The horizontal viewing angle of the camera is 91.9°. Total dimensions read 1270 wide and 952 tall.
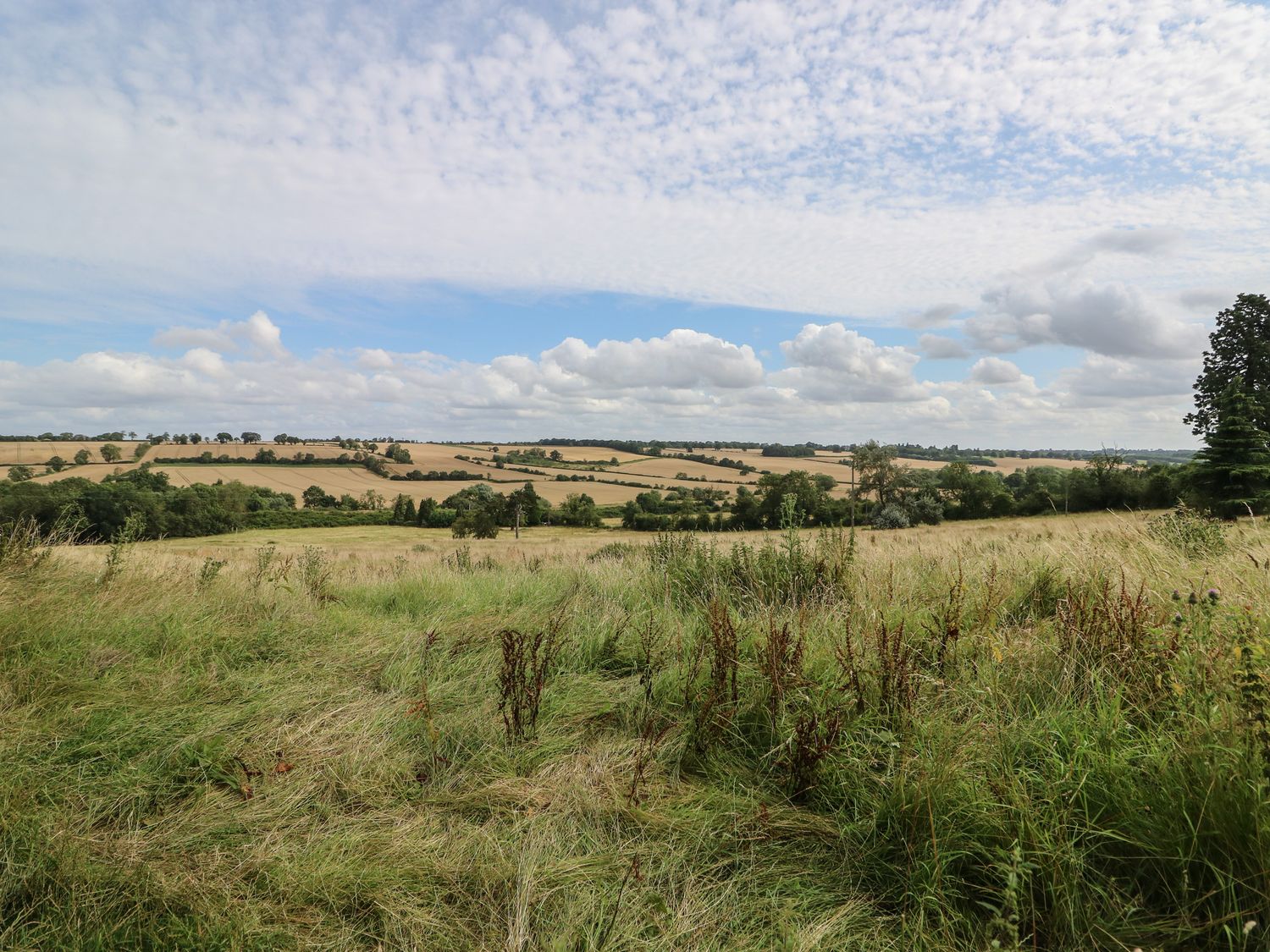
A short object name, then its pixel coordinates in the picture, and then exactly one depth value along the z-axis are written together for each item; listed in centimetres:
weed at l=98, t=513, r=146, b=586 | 595
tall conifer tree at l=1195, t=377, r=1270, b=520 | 2853
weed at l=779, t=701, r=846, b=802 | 291
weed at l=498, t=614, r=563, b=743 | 358
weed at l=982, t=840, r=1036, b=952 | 169
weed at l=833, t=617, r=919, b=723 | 312
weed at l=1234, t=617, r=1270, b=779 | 201
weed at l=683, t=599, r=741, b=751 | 342
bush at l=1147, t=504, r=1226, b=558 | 670
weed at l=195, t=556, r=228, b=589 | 648
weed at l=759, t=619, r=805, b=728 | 338
